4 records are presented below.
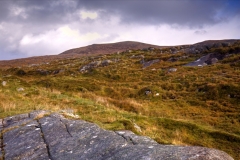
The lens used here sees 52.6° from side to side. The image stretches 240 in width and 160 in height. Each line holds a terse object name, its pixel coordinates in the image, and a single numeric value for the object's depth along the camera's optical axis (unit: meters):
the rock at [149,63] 58.61
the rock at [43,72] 65.79
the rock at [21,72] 65.90
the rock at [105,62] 66.62
